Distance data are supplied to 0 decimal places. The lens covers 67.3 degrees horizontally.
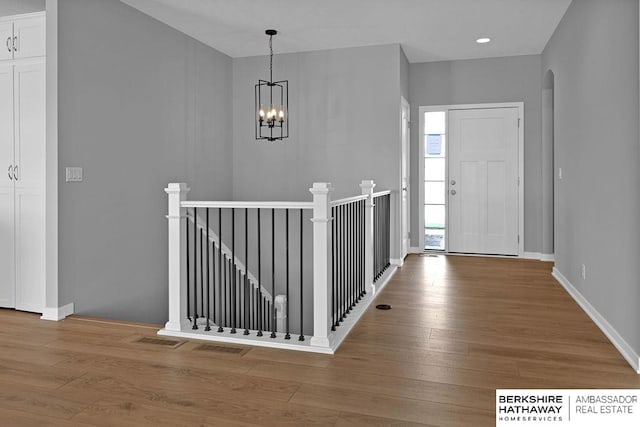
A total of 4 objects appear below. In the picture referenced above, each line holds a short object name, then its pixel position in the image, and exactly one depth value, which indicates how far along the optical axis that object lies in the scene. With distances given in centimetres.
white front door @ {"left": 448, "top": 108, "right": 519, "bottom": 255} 661
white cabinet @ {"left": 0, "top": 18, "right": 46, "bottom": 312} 389
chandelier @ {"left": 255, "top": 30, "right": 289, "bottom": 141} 645
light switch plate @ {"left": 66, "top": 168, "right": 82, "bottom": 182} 383
